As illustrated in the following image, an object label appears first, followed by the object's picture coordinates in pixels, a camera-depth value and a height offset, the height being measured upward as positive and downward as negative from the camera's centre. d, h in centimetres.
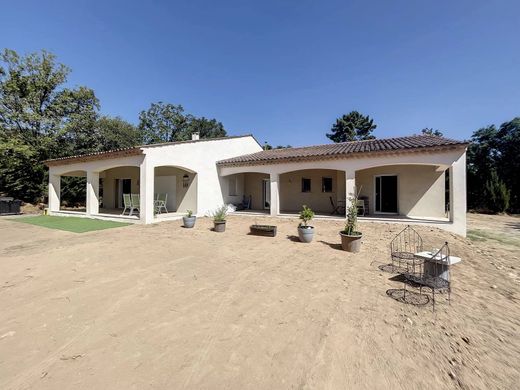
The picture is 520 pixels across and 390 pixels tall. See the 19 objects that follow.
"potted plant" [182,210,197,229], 1070 -110
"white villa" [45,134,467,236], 1048 +101
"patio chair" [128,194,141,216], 1236 -26
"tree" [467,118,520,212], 1937 +246
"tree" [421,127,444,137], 3442 +908
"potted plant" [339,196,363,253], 723 -119
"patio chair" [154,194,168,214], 1353 -43
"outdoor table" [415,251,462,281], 462 -136
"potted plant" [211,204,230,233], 1015 -112
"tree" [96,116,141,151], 2702 +758
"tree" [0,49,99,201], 1880 +695
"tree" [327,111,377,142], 3653 +1029
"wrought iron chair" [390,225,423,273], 581 -162
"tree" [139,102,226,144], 3994 +1195
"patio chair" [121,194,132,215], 1239 -26
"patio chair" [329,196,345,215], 1375 -75
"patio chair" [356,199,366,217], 1211 -64
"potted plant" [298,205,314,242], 834 -117
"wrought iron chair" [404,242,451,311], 429 -152
